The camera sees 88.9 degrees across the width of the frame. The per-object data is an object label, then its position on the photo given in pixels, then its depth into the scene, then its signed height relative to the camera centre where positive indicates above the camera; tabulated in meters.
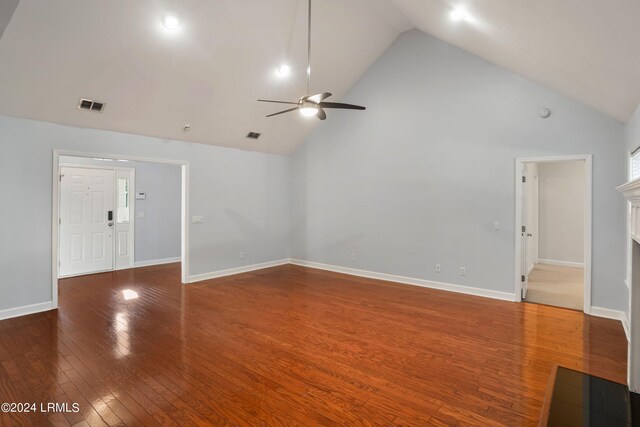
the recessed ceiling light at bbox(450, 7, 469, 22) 3.55 +2.26
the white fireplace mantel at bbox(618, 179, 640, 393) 2.39 -0.70
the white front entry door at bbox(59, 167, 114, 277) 6.36 -0.21
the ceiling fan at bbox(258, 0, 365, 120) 3.79 +1.26
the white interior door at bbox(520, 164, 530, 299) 4.83 -0.33
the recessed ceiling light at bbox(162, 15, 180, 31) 3.78 +2.22
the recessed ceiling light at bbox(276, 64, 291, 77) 5.26 +2.31
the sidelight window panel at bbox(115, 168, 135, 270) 7.14 -0.19
